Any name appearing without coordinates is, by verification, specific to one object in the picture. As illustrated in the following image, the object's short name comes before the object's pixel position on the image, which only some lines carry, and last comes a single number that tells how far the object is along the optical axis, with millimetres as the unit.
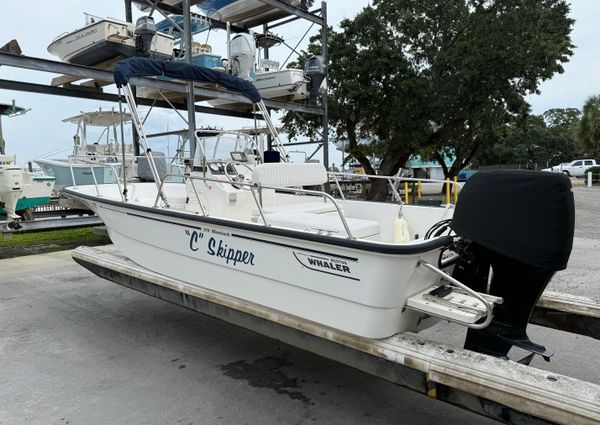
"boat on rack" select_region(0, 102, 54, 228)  10805
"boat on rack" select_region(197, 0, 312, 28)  11094
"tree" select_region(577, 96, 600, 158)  31750
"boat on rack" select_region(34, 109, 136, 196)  12820
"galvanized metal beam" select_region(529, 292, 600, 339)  2924
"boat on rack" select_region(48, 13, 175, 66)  7979
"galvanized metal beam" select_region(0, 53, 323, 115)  6902
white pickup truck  32938
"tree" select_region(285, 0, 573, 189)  14562
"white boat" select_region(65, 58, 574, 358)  2344
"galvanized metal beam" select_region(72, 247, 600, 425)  1915
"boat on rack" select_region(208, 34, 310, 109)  10453
